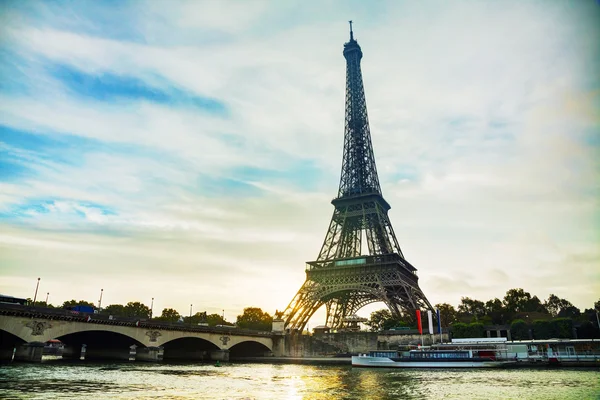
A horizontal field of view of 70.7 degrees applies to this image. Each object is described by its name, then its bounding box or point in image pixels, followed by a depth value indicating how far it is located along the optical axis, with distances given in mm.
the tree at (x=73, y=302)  154062
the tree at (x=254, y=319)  142350
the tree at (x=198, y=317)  159900
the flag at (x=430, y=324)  79338
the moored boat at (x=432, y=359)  64125
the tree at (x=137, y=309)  138125
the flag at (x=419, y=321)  78875
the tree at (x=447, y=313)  122569
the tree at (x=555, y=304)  161625
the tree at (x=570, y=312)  134100
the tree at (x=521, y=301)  132075
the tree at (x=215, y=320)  150875
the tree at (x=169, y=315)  143500
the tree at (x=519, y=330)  87188
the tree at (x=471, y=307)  137488
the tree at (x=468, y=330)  87938
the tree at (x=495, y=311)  112938
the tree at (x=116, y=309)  135550
